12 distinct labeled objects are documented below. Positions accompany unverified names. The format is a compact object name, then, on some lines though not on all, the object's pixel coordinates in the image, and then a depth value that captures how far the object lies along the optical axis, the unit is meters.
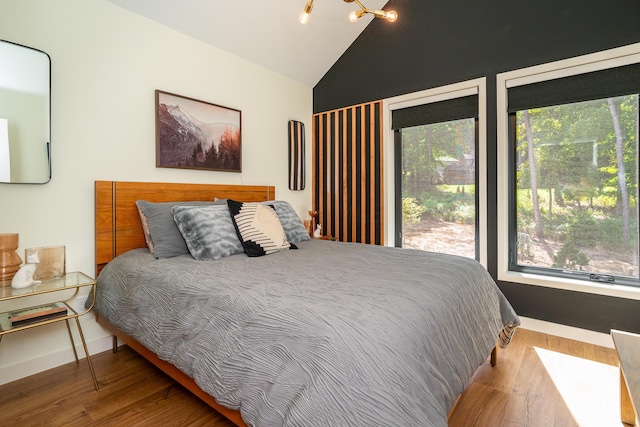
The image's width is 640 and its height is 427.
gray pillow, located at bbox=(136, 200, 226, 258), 2.05
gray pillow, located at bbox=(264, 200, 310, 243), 2.66
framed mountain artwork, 2.53
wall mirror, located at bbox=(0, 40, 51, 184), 1.83
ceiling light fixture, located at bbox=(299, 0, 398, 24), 2.23
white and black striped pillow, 2.14
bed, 0.90
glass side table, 1.56
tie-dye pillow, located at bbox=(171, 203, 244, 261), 2.00
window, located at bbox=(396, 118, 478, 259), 3.00
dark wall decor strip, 3.63
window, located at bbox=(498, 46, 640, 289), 2.33
